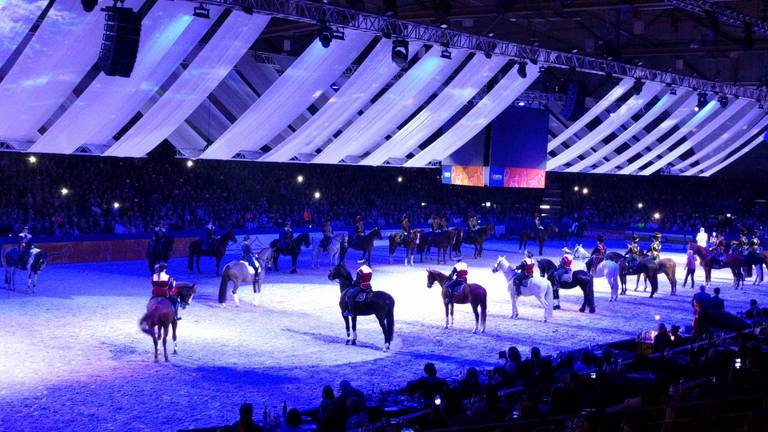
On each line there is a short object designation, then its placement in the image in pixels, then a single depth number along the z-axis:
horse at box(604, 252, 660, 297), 23.95
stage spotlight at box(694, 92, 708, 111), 34.59
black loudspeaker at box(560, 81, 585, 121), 30.78
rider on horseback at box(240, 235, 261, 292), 20.45
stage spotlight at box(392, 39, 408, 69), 24.11
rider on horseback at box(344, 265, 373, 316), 15.64
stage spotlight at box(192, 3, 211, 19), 19.62
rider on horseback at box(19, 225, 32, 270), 21.30
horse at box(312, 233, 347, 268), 28.78
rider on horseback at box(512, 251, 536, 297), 19.44
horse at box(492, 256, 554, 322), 19.42
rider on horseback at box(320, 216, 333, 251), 28.97
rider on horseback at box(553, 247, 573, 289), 20.92
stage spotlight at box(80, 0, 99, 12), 16.98
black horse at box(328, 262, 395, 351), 15.55
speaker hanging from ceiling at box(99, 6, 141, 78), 17.19
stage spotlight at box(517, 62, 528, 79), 28.34
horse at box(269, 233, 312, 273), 27.55
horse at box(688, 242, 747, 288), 26.94
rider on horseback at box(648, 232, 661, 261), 24.94
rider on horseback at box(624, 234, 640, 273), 24.19
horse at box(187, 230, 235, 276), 26.67
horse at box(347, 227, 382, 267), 29.75
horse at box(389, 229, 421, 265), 30.86
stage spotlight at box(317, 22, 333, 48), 21.91
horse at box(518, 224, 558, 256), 35.34
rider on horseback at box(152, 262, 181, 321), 14.45
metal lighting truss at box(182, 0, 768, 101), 21.12
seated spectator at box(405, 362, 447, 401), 10.26
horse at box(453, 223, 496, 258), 33.47
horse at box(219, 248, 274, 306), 20.02
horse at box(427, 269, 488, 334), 17.61
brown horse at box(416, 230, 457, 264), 31.78
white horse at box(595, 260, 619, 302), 23.20
